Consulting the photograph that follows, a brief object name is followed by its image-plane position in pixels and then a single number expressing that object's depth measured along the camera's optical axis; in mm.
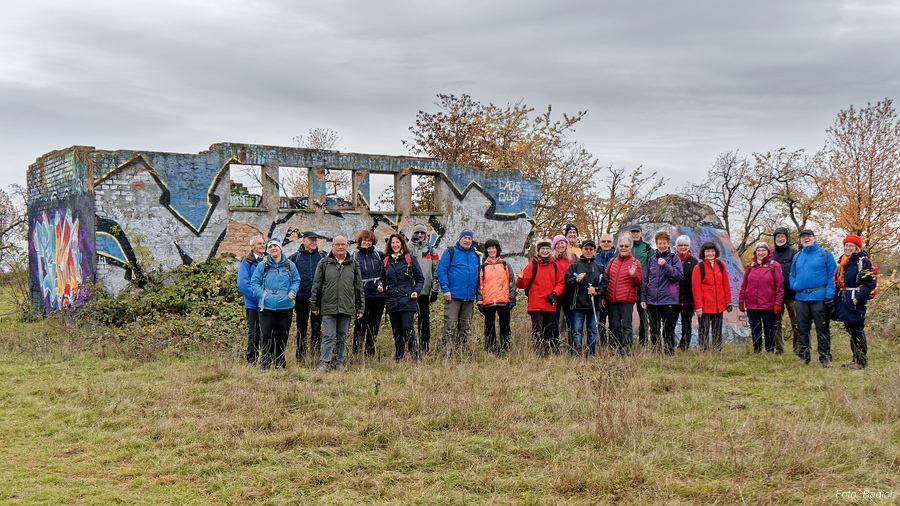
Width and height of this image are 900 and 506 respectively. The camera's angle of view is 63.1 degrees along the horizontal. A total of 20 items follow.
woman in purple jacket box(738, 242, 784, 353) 9508
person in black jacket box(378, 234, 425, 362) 9055
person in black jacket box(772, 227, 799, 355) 9703
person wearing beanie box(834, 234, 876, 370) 8312
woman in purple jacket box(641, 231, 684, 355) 9273
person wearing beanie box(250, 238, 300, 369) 8469
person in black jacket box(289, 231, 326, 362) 9086
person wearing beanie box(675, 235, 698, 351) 9648
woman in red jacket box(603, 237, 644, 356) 9219
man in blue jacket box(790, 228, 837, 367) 8703
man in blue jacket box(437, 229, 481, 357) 9352
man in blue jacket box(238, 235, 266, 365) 8641
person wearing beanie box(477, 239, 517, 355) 9438
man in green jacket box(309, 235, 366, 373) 8547
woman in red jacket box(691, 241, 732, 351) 9547
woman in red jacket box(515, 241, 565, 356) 9398
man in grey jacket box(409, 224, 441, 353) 9531
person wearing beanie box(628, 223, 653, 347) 9898
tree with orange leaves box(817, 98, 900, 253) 24672
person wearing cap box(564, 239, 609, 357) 9227
